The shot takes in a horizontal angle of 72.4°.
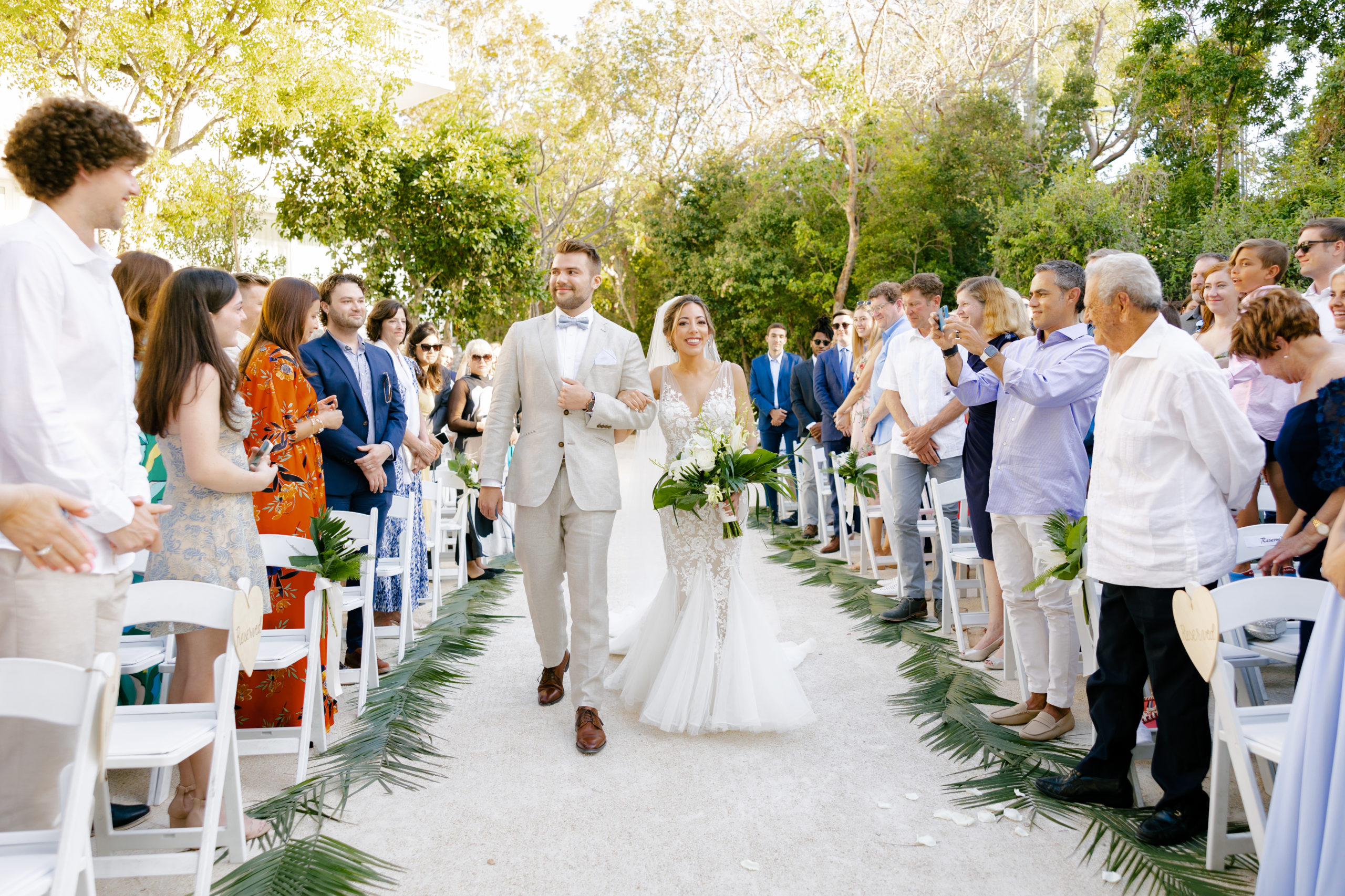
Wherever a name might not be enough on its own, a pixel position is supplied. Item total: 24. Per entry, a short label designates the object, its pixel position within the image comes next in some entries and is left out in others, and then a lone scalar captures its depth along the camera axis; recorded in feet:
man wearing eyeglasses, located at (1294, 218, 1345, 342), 16.38
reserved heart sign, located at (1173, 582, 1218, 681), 9.15
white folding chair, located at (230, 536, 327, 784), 12.64
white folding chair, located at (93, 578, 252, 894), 9.32
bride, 14.97
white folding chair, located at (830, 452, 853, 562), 29.14
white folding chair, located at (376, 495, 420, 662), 18.67
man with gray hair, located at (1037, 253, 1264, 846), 10.66
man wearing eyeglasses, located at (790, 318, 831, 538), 34.96
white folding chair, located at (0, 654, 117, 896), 6.65
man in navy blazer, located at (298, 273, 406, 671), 17.87
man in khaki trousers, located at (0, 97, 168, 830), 7.47
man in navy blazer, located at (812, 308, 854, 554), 33.65
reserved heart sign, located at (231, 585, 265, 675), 9.62
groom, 14.96
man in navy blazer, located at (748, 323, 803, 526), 38.70
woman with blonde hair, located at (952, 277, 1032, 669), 16.98
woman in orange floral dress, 14.28
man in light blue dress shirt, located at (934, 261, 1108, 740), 14.06
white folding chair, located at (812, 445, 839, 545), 31.81
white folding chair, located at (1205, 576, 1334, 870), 9.03
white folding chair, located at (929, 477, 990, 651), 18.98
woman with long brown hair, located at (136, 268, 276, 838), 11.06
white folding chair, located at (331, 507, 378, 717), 16.16
